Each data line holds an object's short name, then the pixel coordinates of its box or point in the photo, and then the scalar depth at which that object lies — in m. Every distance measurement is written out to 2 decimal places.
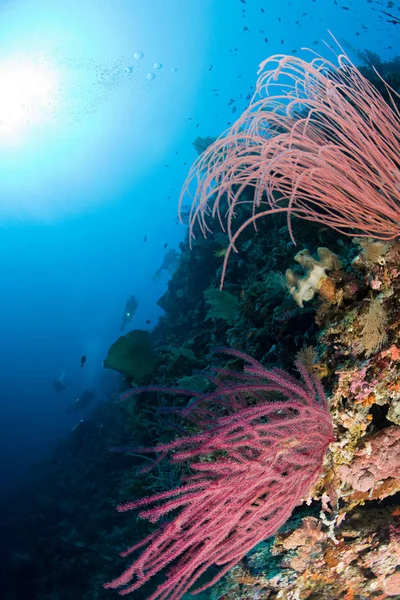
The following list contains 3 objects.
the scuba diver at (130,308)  24.25
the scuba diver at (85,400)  24.82
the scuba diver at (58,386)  29.06
